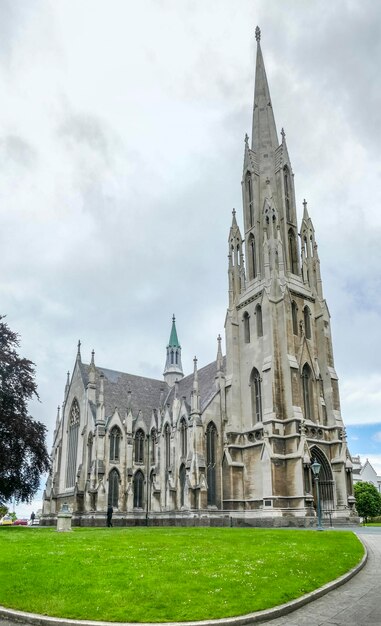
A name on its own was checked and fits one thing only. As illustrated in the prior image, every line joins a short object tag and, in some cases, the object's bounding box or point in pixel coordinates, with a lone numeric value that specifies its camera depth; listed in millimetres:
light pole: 30991
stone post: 28750
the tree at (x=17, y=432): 35406
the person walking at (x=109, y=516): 35969
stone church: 40438
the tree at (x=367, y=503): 74500
